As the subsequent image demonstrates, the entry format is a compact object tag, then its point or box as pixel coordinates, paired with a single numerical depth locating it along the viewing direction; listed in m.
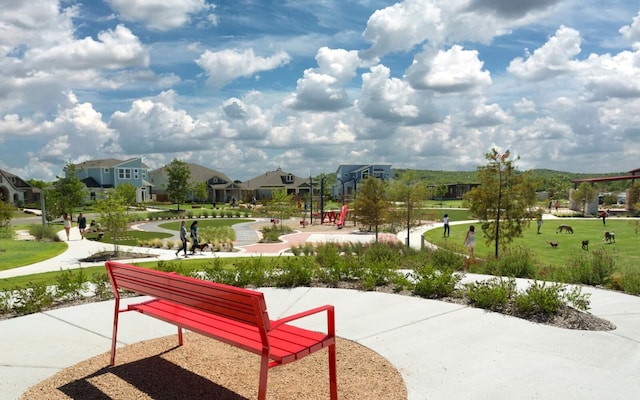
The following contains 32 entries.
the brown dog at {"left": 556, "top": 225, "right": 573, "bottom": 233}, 32.97
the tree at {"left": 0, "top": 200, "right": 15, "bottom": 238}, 27.16
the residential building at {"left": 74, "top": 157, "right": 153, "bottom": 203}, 72.88
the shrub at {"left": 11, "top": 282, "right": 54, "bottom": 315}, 7.81
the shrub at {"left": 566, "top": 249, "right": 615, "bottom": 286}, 9.73
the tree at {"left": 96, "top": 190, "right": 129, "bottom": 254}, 21.06
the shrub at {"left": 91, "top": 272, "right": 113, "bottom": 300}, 8.78
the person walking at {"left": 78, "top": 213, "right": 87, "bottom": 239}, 30.72
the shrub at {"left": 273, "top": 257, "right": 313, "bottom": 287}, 9.62
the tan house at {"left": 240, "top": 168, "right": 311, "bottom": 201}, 86.34
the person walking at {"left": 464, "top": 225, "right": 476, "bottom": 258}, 19.02
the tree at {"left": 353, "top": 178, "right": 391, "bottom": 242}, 27.89
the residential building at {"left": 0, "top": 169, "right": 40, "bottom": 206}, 65.13
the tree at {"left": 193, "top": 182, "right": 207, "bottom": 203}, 74.04
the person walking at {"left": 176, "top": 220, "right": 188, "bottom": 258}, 19.67
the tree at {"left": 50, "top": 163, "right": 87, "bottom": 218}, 37.28
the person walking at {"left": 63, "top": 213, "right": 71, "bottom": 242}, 27.76
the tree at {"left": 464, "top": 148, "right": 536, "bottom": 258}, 18.03
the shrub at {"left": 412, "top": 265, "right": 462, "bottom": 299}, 8.46
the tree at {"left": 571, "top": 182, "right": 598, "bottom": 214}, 55.06
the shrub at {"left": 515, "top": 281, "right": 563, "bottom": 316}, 7.08
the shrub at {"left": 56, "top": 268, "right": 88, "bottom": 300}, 8.44
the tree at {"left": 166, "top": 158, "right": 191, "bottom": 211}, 58.03
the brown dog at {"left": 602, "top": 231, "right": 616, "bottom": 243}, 27.52
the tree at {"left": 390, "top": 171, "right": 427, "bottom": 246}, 27.66
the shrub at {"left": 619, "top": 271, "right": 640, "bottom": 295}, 8.90
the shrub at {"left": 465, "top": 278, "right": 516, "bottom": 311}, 7.55
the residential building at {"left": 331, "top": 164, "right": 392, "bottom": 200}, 89.56
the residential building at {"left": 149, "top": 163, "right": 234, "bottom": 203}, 85.75
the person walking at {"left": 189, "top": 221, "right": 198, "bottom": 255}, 20.97
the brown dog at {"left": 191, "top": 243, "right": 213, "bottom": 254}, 21.06
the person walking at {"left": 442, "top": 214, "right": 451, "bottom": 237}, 31.24
